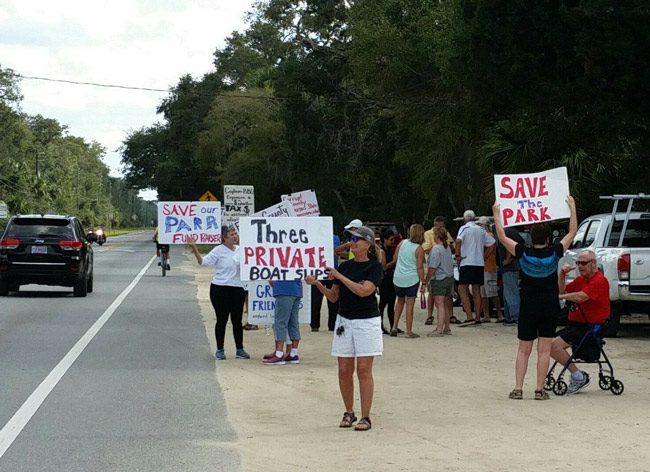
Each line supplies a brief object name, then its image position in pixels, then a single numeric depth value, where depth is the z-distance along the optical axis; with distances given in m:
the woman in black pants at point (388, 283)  20.24
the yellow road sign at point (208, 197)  41.72
